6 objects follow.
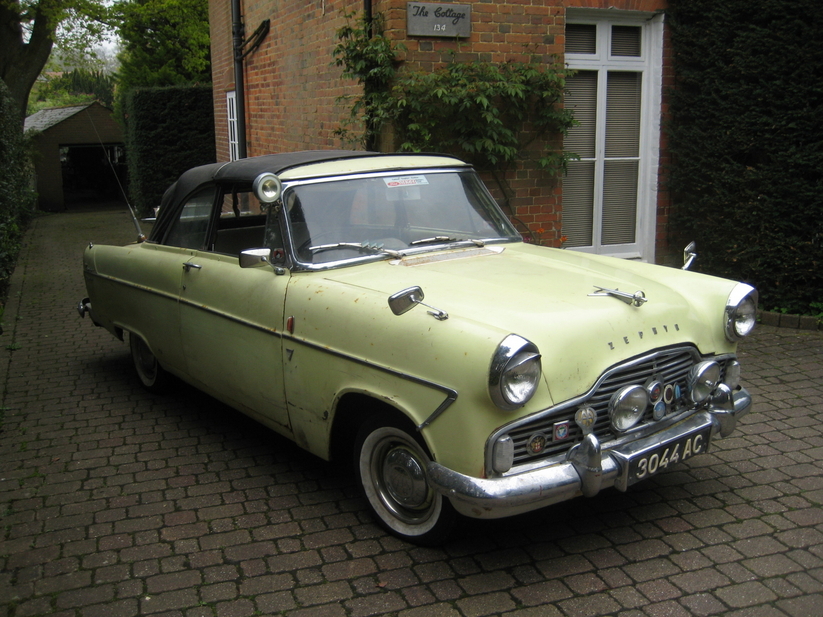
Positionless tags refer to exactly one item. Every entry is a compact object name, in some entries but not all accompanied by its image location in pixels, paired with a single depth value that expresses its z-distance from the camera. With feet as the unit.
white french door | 25.75
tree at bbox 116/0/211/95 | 73.46
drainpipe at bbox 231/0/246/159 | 38.70
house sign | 22.90
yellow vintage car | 9.94
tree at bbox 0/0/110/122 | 63.77
